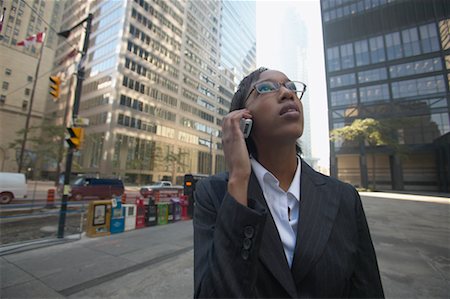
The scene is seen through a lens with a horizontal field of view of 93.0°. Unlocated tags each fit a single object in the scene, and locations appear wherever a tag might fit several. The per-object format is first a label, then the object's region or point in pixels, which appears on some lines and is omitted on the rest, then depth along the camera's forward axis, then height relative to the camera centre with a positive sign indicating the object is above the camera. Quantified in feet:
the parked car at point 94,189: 54.24 -3.16
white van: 40.63 -2.11
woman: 3.05 -0.70
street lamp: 22.31 +8.19
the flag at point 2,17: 8.53 +6.34
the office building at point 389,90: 100.22 +48.70
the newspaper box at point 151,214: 29.78 -5.10
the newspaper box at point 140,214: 28.68 -4.89
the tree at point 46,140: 87.10 +14.87
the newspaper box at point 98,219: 23.66 -4.72
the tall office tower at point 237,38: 242.78 +180.63
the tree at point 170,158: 138.41 +12.97
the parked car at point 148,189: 64.32 -3.51
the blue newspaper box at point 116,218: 25.33 -4.91
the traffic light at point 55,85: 23.93 +10.17
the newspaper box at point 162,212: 31.30 -5.03
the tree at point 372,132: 95.14 +22.57
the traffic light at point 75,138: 23.13 +4.15
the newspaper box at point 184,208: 36.14 -5.02
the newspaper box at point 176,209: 33.47 -4.79
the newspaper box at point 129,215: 27.32 -4.91
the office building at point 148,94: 121.49 +56.21
